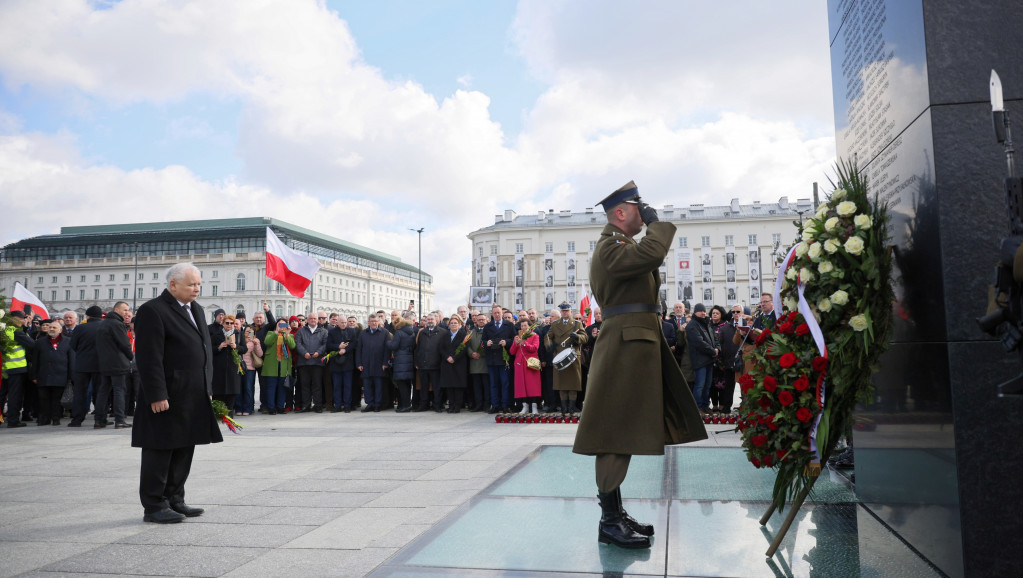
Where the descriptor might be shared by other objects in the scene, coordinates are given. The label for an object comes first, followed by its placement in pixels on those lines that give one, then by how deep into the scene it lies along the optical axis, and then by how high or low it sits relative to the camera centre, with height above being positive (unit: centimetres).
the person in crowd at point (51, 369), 1302 -20
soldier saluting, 405 -18
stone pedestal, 314 +30
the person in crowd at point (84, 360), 1253 -4
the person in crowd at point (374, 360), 1509 -13
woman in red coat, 1352 -30
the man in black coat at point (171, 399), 525 -33
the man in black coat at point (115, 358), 1196 -1
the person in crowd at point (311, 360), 1528 -11
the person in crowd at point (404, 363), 1510 -21
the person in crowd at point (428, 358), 1489 -11
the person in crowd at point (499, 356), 1409 -8
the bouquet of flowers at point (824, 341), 379 +4
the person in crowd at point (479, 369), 1451 -35
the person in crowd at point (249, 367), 1502 -24
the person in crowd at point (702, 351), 1240 -4
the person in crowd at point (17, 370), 1260 -20
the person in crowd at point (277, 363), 1516 -17
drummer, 1240 +11
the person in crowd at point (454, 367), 1455 -31
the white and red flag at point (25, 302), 1664 +136
